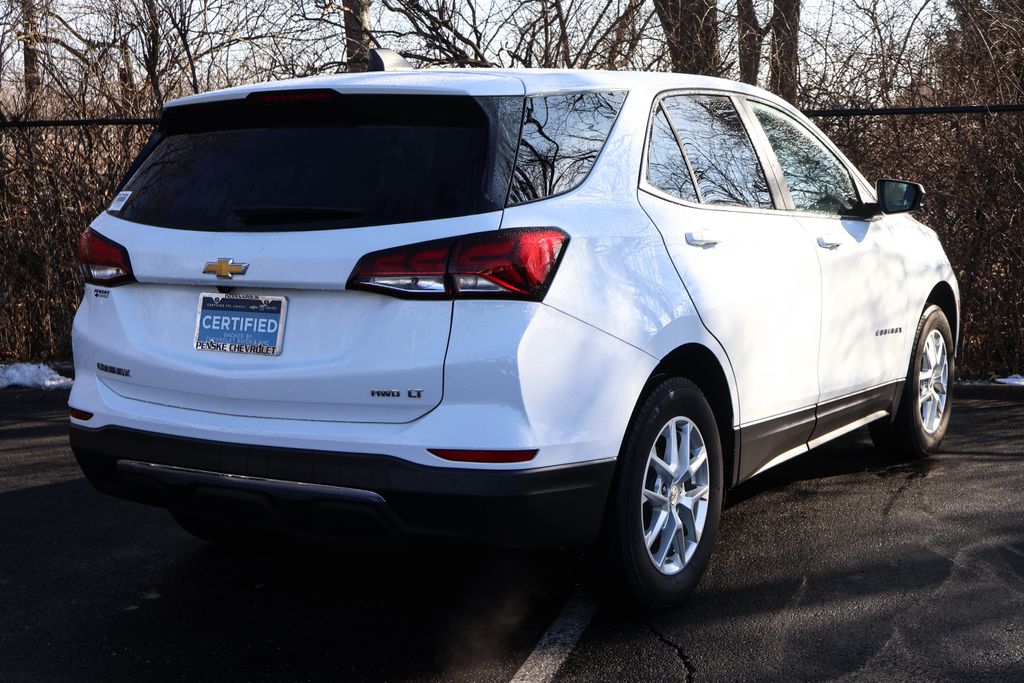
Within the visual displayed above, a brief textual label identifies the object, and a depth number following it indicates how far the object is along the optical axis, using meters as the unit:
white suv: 3.14
